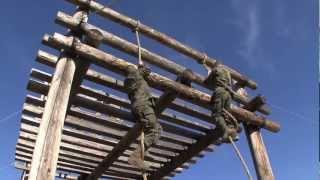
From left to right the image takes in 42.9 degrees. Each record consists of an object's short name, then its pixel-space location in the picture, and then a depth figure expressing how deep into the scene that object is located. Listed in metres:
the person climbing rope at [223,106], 5.99
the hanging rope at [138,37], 5.82
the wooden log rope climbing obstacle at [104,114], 5.03
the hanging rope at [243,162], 5.35
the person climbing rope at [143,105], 5.10
